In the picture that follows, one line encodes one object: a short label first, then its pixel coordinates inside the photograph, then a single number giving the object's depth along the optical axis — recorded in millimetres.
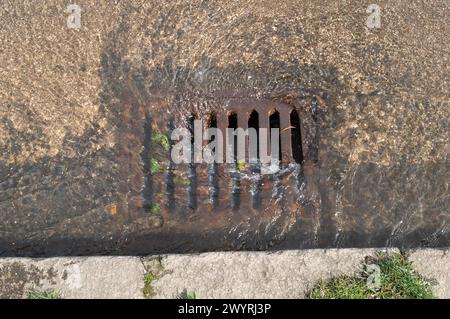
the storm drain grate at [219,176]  2592
